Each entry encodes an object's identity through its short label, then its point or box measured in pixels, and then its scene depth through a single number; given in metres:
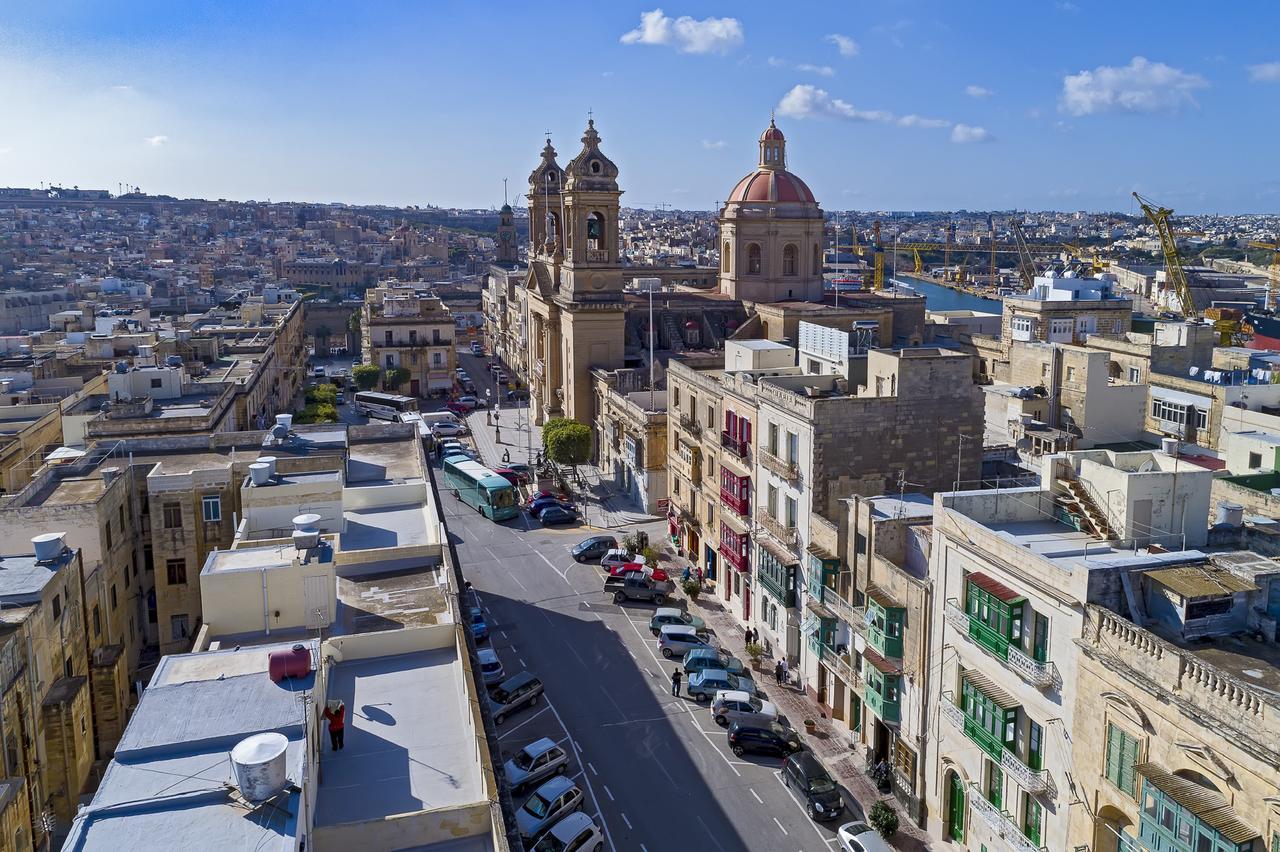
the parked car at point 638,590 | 35.53
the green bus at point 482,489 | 45.03
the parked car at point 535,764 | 23.84
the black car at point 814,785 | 22.94
